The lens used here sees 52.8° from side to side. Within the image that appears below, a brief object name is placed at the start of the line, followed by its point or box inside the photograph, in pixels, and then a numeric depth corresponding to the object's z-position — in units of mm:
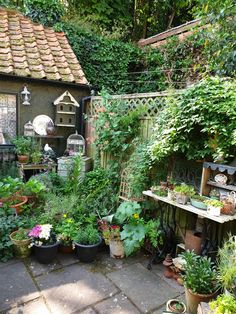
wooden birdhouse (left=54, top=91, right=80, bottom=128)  5348
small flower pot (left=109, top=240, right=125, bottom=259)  3209
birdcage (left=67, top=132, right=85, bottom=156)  5410
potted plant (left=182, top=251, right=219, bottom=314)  2207
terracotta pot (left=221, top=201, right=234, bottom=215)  2506
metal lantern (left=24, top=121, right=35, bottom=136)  5121
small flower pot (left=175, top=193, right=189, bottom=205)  2791
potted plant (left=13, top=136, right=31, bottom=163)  4781
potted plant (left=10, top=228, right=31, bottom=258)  3039
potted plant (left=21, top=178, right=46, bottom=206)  4121
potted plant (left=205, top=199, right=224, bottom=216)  2451
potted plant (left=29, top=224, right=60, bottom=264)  2982
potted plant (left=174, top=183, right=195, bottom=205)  2795
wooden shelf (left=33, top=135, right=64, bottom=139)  5148
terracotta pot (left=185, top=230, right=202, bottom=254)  2838
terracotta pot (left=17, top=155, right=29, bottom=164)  4769
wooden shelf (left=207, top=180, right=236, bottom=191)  2640
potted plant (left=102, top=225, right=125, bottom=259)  3203
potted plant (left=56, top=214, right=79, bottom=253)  3188
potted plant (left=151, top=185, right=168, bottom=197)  3078
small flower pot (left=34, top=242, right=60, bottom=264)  2975
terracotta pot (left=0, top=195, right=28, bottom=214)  3768
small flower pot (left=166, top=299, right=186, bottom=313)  2158
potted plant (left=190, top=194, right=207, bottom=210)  2635
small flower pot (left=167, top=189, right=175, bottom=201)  2881
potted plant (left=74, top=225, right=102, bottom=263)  3086
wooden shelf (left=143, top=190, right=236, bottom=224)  2400
